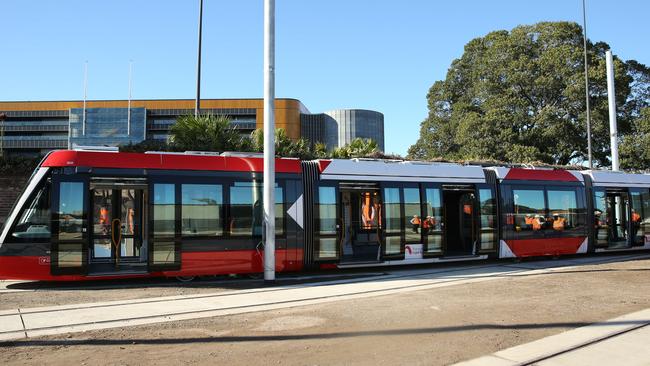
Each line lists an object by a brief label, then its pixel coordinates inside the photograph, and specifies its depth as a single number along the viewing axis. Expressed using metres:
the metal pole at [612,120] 26.98
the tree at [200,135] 22.36
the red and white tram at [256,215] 11.57
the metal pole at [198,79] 23.49
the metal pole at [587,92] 29.00
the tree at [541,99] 36.72
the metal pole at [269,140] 12.52
